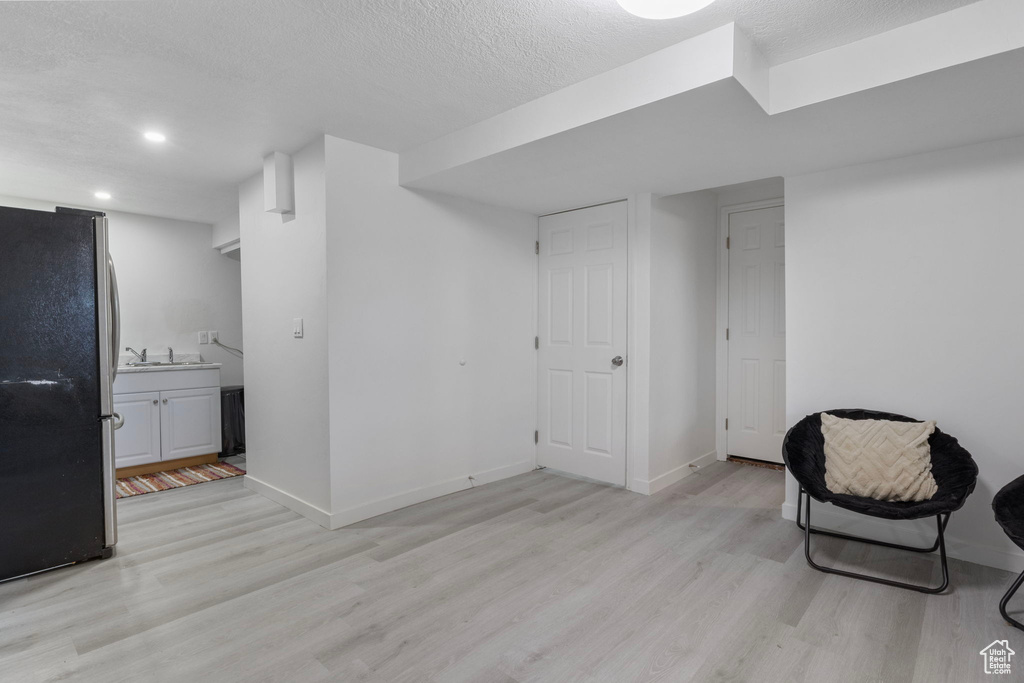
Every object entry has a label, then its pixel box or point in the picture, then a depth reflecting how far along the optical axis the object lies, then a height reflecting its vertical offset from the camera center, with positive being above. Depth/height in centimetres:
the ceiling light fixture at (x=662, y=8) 165 +102
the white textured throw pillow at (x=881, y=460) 238 -63
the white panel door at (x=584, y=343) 377 -11
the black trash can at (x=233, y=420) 486 -83
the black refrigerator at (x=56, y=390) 240 -27
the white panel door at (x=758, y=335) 418 -7
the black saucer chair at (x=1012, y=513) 198 -75
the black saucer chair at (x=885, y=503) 222 -71
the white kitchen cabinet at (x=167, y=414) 420 -69
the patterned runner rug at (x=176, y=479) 390 -116
